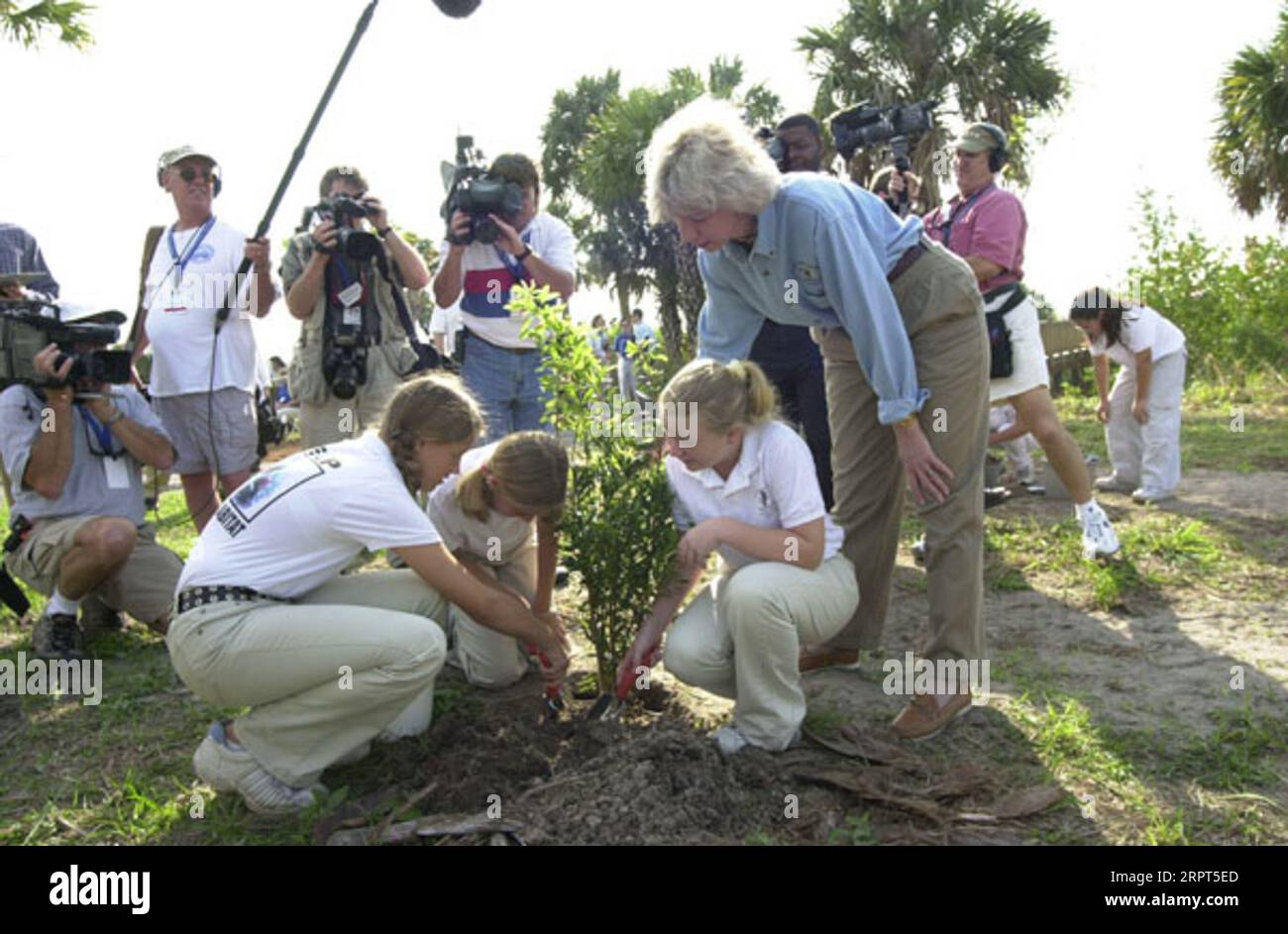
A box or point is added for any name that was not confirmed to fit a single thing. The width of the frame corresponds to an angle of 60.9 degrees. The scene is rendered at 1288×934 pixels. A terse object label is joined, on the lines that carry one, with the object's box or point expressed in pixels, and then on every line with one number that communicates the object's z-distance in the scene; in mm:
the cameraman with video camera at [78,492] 4273
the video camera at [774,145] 4590
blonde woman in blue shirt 2967
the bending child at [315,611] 2832
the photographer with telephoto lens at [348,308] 4543
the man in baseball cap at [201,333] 4777
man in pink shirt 4887
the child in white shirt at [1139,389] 6387
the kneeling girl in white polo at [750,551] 2998
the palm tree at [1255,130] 13664
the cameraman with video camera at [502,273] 4531
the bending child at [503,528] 3039
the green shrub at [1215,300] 11969
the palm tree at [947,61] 16391
